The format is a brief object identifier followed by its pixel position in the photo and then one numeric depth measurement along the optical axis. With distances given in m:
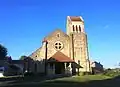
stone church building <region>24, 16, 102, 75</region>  22.95
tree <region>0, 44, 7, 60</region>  44.24
